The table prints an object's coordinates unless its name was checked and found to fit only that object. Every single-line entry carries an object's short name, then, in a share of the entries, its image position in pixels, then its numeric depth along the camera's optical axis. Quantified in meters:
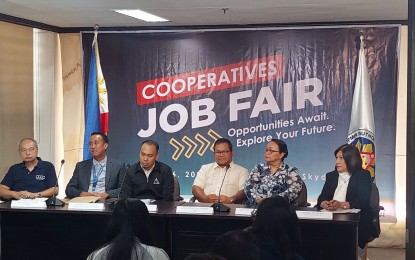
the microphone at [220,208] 5.30
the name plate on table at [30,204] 5.56
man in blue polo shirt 6.23
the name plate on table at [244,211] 5.16
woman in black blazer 5.57
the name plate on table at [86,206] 5.41
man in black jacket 6.05
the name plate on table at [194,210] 5.29
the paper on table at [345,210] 5.25
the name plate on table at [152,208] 5.33
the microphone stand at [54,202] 5.60
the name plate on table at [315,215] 4.99
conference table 5.11
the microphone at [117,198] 5.51
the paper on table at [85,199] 5.56
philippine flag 7.61
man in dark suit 6.22
